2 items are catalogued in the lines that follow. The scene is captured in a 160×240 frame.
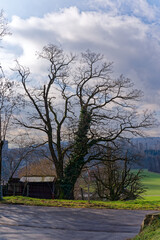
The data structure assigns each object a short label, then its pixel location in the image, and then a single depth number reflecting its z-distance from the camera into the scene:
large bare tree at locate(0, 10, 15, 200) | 19.27
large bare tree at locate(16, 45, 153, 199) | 26.28
